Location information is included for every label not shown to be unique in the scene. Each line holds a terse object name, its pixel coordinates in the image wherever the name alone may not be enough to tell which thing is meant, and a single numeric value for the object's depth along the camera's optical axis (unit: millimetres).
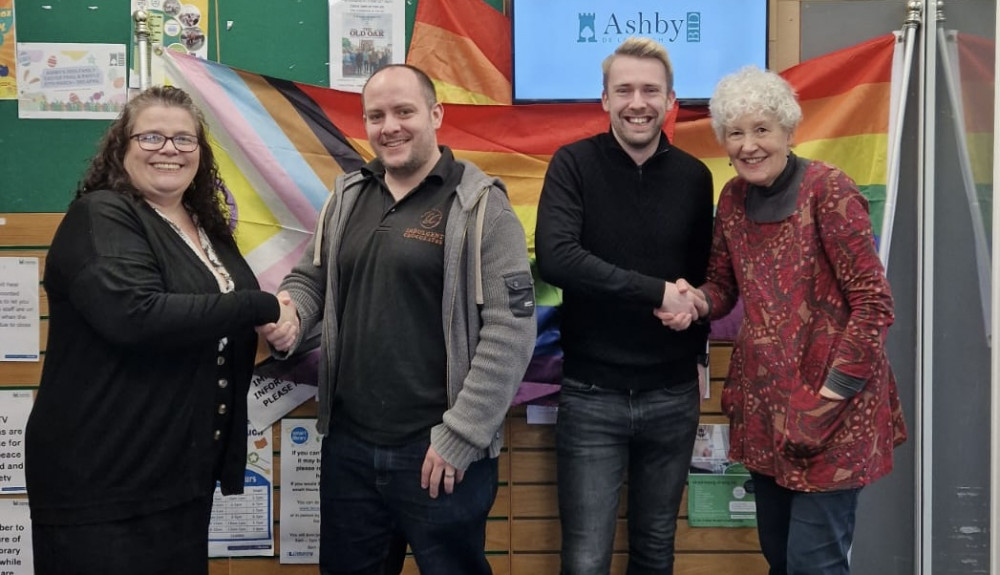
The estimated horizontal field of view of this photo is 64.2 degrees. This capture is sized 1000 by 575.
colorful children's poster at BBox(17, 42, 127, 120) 2688
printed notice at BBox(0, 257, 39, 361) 2715
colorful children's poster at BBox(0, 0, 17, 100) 2674
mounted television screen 2684
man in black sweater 2117
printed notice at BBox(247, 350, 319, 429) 2756
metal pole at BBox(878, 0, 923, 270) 2619
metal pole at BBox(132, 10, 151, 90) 2516
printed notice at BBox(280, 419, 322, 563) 2791
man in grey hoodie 1860
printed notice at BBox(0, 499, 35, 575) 2768
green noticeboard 2693
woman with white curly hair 1800
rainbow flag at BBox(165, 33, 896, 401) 2562
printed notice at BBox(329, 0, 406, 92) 2746
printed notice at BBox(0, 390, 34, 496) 2752
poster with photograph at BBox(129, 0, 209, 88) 2695
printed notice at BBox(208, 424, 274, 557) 2795
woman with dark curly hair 1625
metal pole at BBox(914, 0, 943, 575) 2668
